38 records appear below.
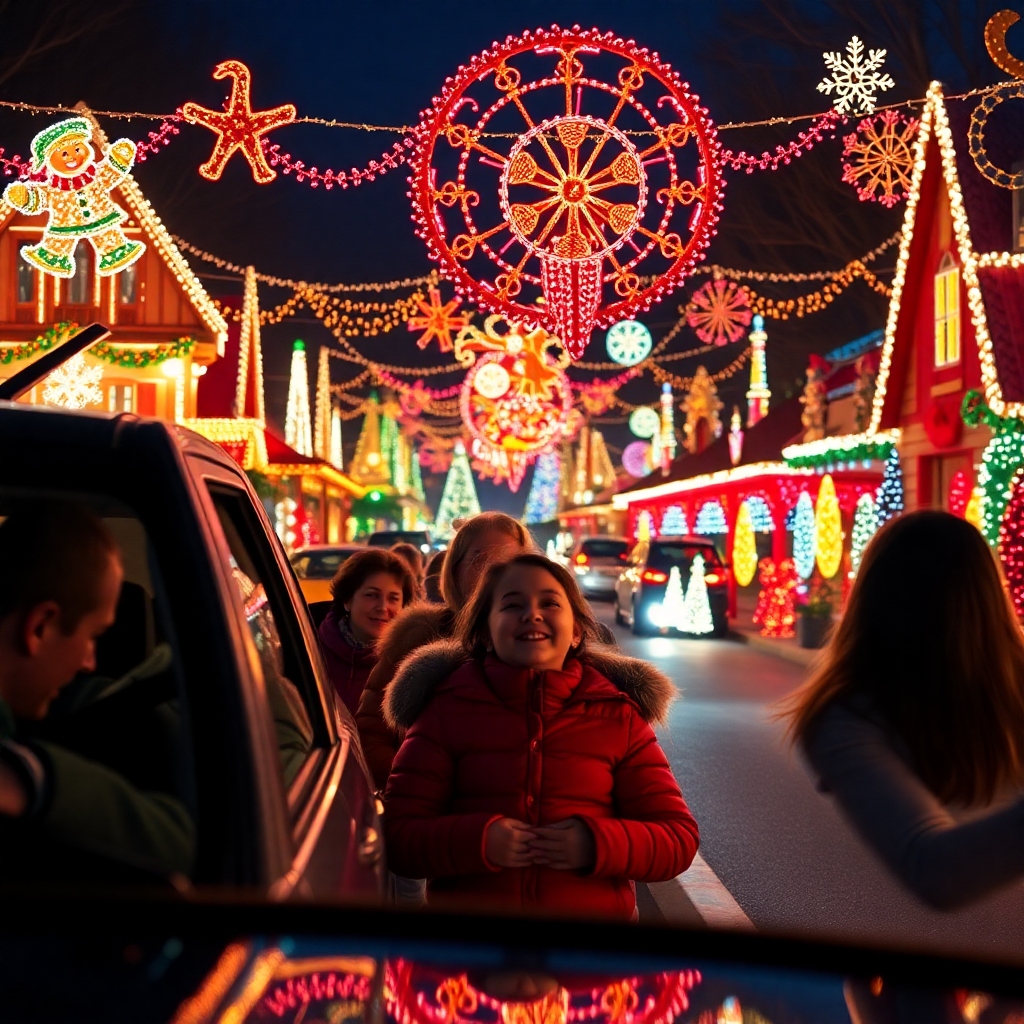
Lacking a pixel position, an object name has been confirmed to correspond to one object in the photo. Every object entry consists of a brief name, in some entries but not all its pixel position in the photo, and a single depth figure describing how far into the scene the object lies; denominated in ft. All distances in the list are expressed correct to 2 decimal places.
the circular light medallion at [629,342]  97.84
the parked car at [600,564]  122.21
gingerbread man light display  74.28
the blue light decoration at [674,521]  179.73
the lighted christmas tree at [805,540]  95.15
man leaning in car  6.23
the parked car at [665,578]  89.20
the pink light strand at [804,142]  58.13
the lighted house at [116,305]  102.73
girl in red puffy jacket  11.71
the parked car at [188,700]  6.43
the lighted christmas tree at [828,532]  85.20
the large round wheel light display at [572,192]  47.06
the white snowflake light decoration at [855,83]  57.62
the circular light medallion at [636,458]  267.18
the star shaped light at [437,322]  102.32
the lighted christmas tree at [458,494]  451.53
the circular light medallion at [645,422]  238.68
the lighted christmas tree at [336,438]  231.91
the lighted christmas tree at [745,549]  103.55
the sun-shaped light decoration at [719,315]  106.01
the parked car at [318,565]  65.21
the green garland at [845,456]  81.46
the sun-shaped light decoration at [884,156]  66.44
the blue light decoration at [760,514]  122.03
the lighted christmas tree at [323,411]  184.44
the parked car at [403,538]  103.59
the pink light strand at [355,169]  56.65
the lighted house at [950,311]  64.85
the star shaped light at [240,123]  52.42
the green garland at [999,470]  61.72
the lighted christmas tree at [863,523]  79.71
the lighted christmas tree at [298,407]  163.22
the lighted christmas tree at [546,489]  421.59
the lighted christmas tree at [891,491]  77.92
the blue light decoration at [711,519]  149.69
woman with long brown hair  9.59
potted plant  76.43
